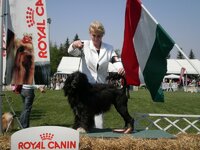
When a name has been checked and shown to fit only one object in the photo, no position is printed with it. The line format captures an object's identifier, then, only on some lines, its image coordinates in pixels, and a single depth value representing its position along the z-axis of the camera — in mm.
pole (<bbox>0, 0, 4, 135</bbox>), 4750
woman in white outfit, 5051
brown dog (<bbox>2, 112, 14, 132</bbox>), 7527
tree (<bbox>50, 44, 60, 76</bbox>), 61006
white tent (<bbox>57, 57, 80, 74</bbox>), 39550
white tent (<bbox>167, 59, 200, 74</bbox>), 52300
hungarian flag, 5184
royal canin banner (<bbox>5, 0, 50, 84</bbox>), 4875
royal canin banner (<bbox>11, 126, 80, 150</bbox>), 3197
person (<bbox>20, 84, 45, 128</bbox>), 7793
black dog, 4629
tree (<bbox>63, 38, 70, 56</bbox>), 70300
